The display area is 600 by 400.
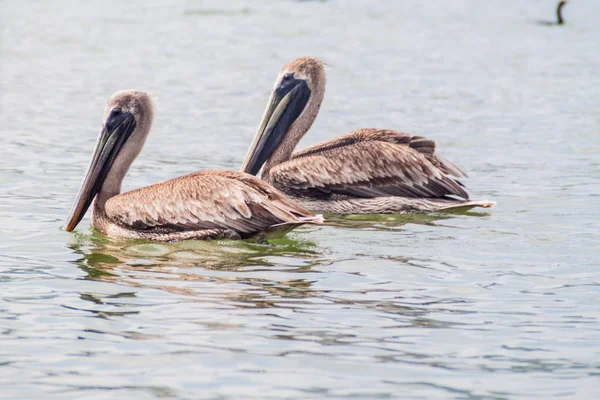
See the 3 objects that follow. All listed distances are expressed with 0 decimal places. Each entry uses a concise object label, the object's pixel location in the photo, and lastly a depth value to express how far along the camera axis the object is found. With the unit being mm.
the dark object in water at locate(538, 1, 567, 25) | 51875
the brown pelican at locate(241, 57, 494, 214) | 19391
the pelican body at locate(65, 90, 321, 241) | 15516
